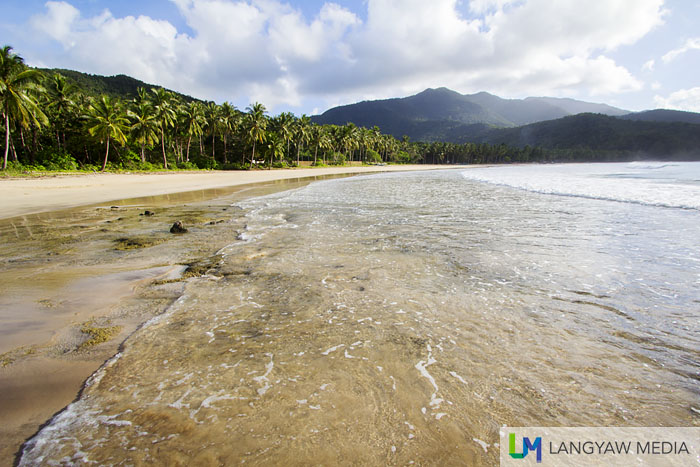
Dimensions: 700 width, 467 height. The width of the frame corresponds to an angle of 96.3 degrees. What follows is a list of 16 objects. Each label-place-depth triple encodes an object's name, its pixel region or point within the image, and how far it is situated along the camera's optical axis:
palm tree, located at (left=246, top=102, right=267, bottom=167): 56.00
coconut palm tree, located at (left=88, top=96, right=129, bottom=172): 36.59
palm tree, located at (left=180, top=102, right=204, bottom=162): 48.75
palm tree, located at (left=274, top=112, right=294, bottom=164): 65.69
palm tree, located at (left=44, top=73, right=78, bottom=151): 40.19
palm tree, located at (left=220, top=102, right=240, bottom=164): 55.95
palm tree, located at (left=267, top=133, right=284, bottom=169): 60.62
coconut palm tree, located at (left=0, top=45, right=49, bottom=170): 27.78
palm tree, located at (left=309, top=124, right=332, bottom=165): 75.25
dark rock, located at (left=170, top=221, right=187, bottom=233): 8.34
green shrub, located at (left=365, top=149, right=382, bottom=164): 103.44
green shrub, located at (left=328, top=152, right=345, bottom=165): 85.11
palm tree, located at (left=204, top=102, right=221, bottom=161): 54.50
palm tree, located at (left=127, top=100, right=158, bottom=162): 41.69
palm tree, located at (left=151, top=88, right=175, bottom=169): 44.84
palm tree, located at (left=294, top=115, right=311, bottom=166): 70.81
